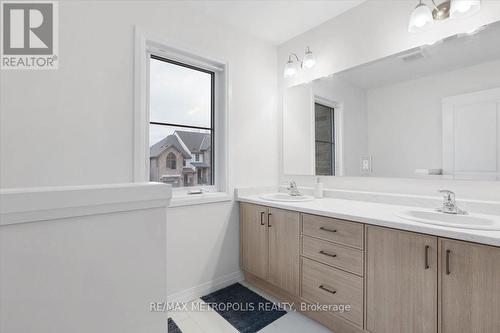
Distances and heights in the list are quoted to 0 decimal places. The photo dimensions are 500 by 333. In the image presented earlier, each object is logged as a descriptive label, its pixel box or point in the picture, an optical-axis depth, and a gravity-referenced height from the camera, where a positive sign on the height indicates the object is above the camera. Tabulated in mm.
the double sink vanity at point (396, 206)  1205 -287
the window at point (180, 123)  2061 +390
